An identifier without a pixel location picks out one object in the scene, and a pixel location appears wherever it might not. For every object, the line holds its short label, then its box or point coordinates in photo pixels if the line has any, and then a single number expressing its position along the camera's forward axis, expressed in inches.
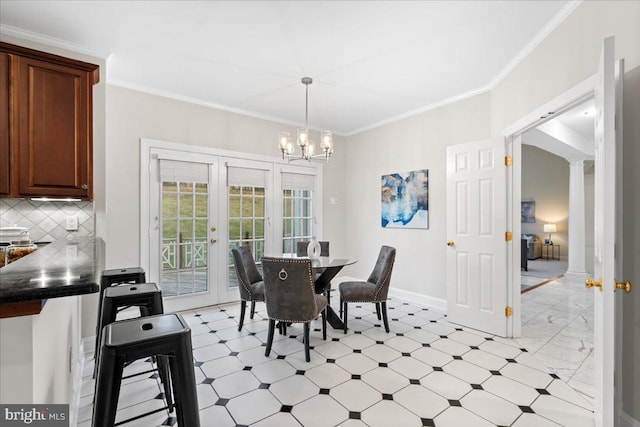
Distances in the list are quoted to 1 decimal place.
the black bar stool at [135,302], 76.3
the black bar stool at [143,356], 46.8
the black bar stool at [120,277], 99.2
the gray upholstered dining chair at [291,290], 109.3
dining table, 129.0
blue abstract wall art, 178.2
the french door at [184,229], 155.9
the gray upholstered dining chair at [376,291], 137.3
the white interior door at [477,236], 133.2
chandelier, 131.8
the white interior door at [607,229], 61.1
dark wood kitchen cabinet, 95.6
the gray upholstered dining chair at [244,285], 137.6
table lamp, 368.5
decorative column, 279.4
